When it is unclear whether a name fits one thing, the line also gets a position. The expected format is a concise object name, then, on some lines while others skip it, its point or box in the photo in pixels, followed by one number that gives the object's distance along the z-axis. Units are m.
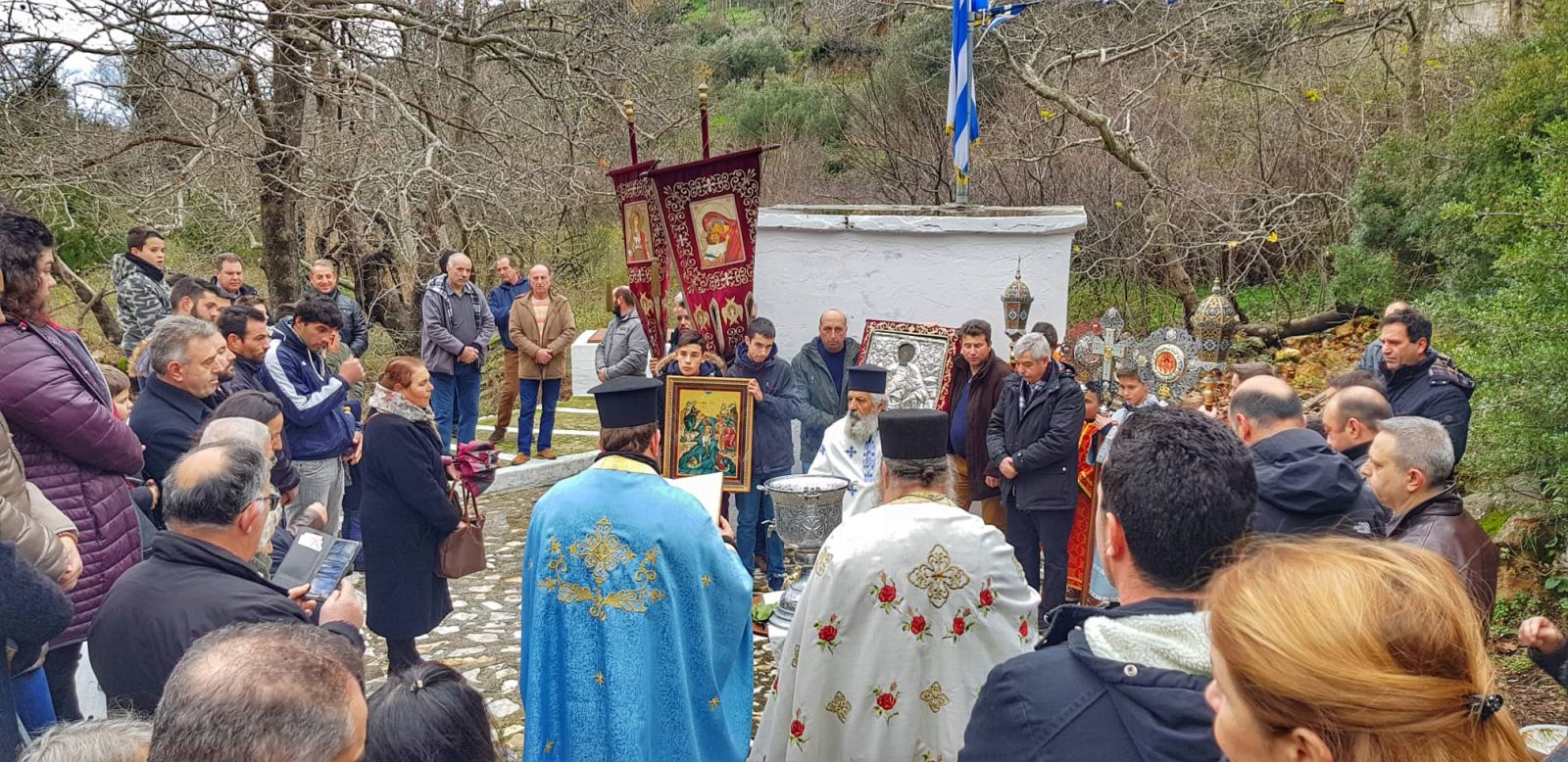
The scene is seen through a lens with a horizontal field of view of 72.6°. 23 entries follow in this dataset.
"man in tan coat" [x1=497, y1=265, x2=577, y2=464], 9.47
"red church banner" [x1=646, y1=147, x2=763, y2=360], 7.61
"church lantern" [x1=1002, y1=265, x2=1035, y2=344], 7.20
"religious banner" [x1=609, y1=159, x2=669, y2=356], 7.84
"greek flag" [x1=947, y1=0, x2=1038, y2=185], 8.60
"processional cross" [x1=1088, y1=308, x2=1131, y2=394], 6.48
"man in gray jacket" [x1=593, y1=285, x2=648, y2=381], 8.73
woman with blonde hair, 1.21
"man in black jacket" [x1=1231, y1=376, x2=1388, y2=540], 3.71
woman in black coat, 4.35
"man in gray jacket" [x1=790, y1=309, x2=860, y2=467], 7.24
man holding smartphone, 2.55
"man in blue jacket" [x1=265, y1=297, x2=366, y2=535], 5.76
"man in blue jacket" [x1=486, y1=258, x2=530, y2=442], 10.20
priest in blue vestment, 3.32
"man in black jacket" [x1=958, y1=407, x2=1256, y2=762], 1.83
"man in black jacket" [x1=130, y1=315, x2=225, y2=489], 4.43
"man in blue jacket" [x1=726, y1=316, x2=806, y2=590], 6.86
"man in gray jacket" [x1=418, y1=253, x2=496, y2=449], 8.88
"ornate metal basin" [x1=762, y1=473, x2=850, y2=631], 4.50
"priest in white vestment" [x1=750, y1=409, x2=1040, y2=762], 3.15
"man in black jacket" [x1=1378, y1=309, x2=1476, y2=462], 5.55
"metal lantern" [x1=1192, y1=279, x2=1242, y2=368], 5.79
